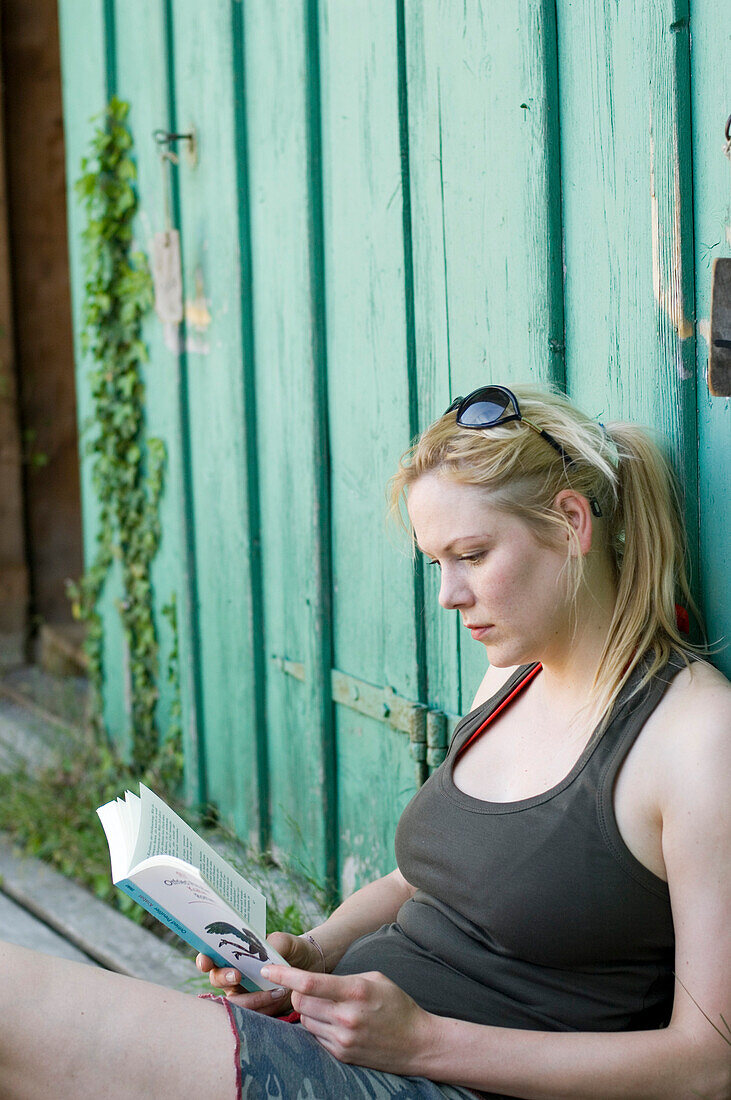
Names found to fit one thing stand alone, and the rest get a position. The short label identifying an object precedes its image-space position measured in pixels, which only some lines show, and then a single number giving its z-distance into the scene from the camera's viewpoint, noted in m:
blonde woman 1.42
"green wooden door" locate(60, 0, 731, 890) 1.73
